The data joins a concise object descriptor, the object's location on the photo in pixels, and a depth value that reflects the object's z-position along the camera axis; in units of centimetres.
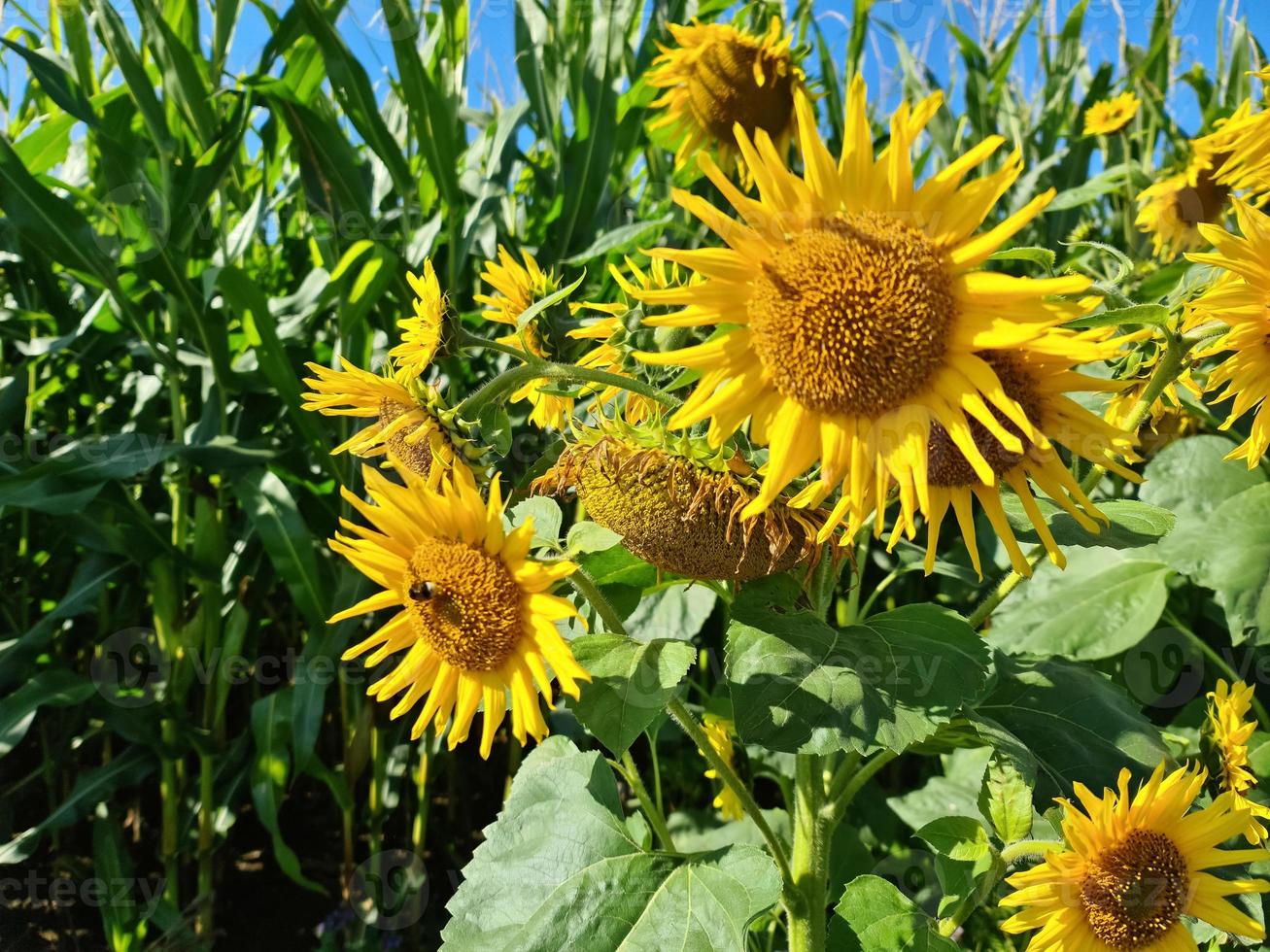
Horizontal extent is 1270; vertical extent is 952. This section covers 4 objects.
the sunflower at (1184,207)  183
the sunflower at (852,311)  59
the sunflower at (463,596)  72
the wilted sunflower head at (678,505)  72
